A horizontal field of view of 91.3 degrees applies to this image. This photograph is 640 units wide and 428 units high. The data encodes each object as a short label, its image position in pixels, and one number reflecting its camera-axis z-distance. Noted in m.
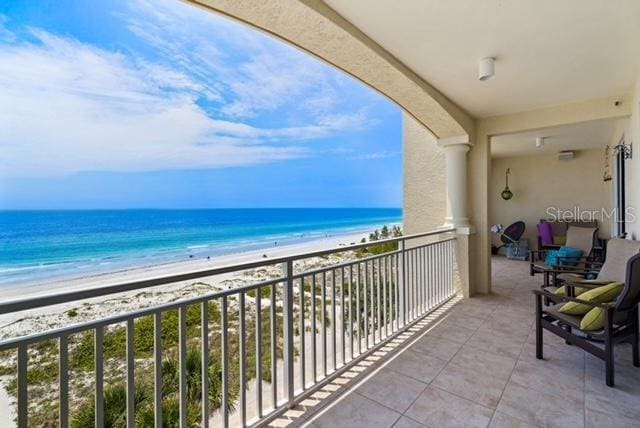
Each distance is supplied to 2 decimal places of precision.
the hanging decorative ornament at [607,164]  6.36
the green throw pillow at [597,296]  2.28
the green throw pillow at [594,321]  2.17
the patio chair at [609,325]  2.08
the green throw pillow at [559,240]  6.70
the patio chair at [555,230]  6.75
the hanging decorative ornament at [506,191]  7.76
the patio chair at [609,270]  2.74
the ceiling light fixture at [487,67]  2.57
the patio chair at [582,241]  5.01
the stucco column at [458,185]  4.25
